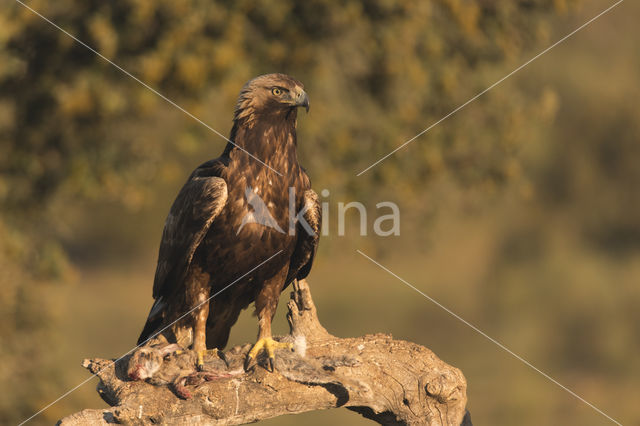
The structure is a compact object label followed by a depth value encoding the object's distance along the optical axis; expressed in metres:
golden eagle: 11.81
